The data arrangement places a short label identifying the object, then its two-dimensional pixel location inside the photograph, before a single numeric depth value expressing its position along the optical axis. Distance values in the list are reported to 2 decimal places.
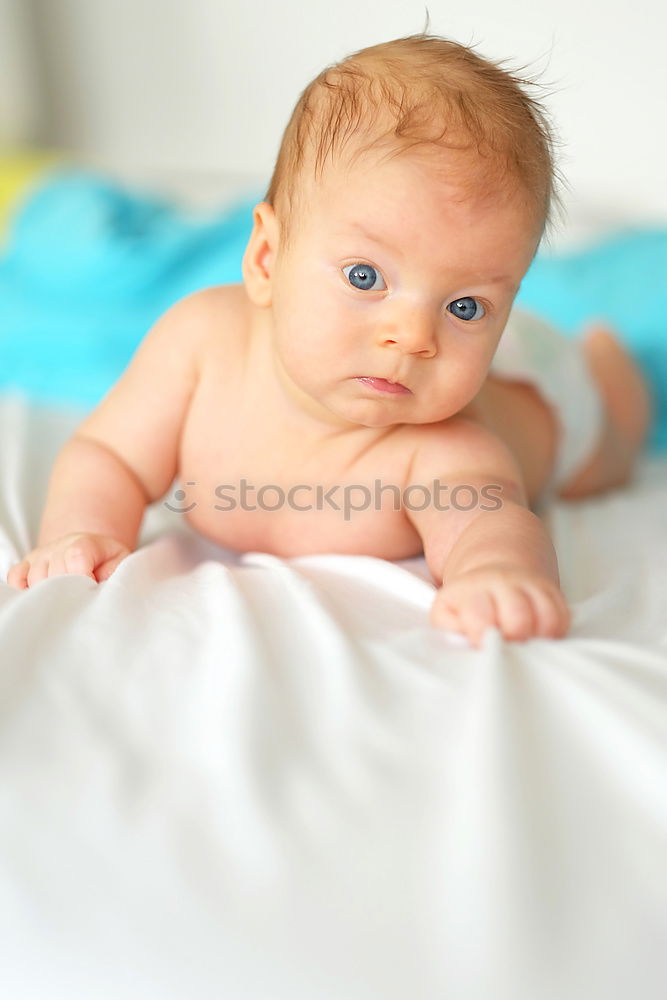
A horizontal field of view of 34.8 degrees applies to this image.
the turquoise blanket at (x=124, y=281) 1.51
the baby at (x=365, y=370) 0.80
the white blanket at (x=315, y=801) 0.52
